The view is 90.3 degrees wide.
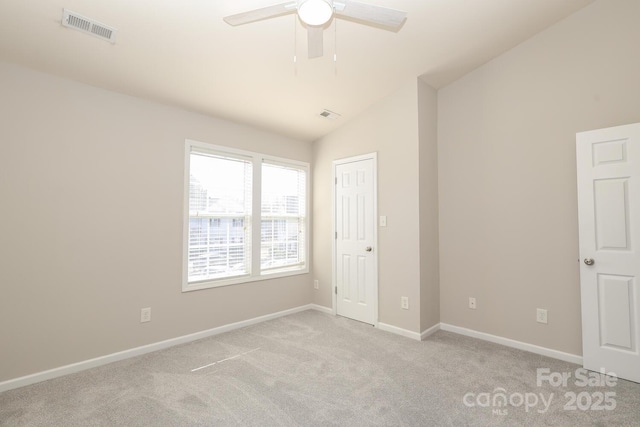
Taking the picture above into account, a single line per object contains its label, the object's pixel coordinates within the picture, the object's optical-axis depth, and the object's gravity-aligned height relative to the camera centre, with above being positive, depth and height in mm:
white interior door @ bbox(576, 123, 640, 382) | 2521 -202
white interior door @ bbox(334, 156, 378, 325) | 3896 -216
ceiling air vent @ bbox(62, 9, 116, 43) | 2100 +1358
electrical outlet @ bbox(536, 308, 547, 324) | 3047 -896
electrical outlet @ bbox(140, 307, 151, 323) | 3063 -888
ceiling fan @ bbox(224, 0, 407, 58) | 1669 +1198
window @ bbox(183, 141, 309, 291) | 3494 +78
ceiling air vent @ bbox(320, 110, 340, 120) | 3900 +1350
